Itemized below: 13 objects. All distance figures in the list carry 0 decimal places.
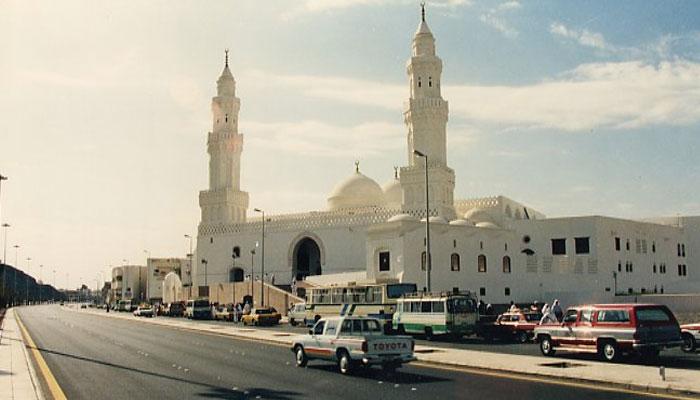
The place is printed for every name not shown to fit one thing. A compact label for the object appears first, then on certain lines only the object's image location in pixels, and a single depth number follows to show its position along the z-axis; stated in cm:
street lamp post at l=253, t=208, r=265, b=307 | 6309
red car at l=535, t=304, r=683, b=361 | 1898
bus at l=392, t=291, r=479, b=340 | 2920
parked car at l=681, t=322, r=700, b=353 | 2317
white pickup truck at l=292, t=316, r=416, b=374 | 1753
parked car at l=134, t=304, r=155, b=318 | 6791
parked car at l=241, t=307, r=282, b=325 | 4575
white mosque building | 5856
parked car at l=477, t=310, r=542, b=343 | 2869
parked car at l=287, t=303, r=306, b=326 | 4525
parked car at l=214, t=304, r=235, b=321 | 5530
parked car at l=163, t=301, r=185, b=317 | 6806
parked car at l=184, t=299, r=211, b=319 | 5793
